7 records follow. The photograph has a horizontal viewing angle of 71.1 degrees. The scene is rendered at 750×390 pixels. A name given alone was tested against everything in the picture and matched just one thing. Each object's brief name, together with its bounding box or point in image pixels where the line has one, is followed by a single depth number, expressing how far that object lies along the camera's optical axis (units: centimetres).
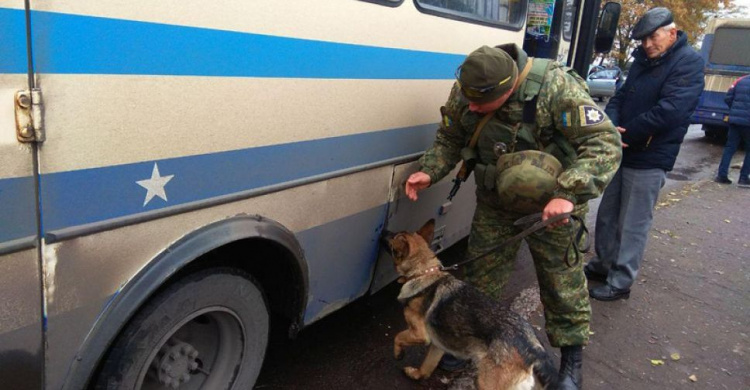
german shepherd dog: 230
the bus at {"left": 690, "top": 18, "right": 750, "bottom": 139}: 1159
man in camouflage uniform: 245
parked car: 1923
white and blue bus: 137
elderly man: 344
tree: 2534
